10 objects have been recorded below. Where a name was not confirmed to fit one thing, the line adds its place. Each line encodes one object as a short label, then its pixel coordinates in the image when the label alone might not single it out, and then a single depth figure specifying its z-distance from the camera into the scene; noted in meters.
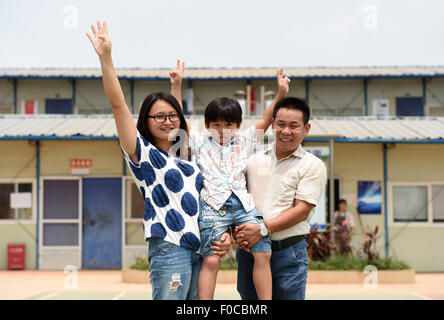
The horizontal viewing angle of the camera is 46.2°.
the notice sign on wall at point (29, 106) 18.94
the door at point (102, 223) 13.00
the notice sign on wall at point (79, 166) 13.13
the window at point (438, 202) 13.09
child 2.87
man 3.00
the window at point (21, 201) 13.11
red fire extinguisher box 12.74
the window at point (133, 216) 13.04
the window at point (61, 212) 13.09
